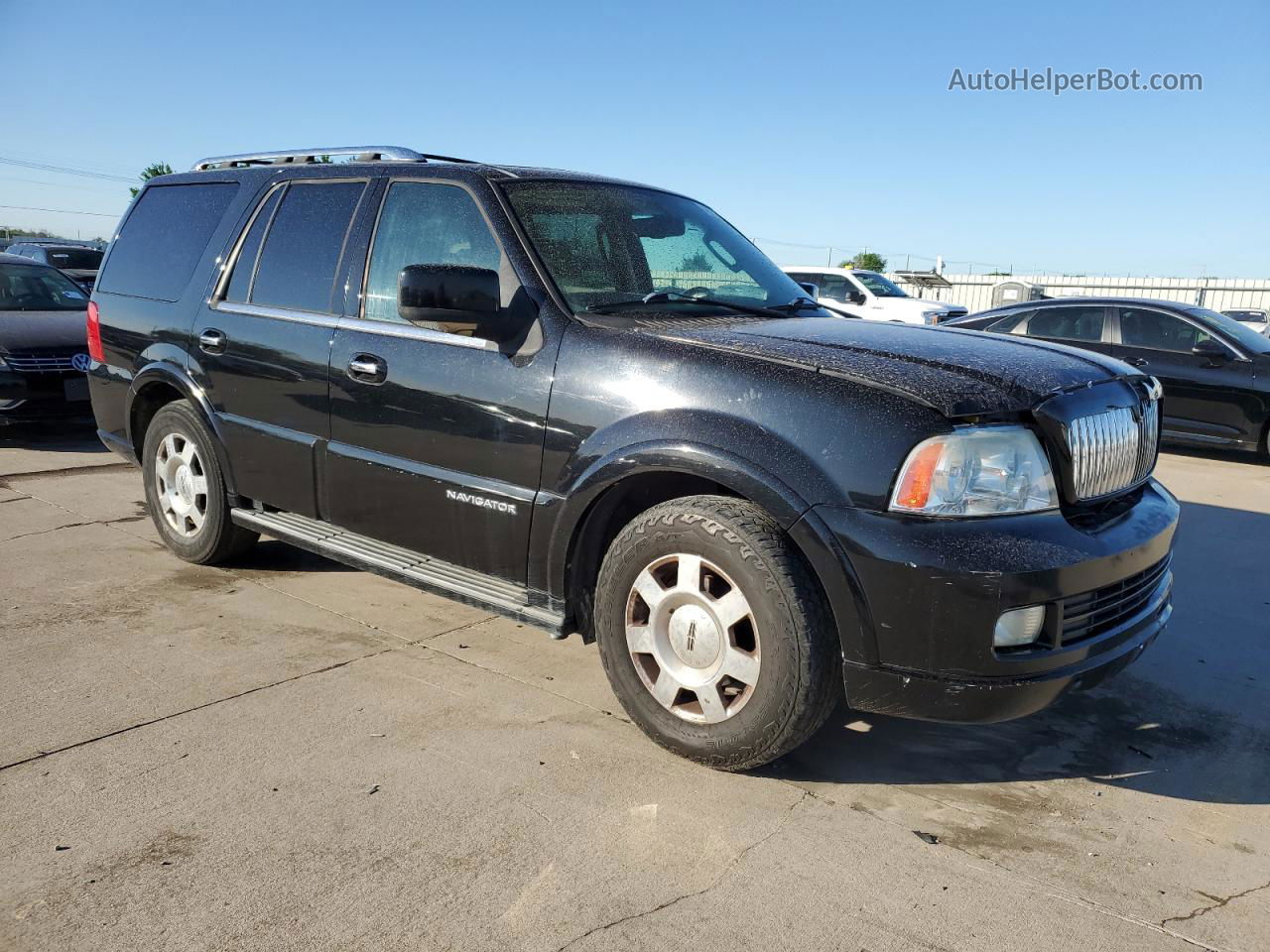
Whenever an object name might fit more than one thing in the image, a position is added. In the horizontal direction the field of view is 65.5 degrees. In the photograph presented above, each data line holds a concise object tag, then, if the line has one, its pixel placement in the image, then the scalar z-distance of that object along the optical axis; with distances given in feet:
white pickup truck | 58.59
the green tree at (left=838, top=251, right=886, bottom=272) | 227.81
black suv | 8.84
